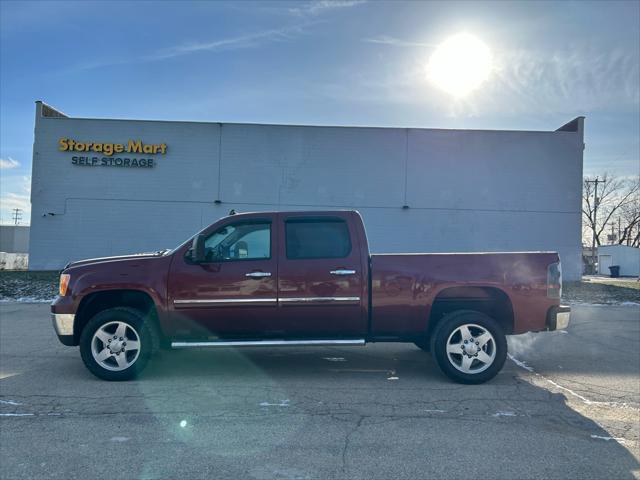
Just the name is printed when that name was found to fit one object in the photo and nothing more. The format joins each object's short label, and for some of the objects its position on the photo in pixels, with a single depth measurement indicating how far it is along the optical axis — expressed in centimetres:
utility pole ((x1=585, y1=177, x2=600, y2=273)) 6419
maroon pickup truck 610
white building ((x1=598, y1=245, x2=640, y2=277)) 4850
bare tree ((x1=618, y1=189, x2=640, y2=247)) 6131
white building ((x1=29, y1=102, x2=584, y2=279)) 2259
